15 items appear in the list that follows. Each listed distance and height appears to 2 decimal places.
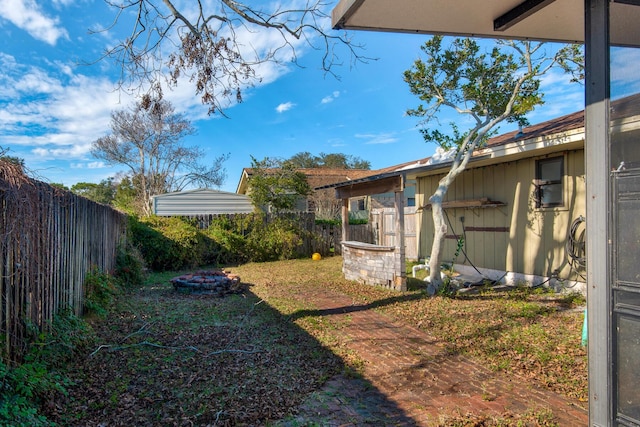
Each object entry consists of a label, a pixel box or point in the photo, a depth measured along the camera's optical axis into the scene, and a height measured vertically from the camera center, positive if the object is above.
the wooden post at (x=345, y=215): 9.64 +0.11
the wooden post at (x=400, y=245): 7.27 -0.52
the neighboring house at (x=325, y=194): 21.89 +1.48
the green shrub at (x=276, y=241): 13.08 -0.76
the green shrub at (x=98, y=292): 5.20 -1.11
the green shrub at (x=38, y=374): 2.32 -1.17
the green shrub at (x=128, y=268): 8.30 -1.12
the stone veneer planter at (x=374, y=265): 7.49 -1.01
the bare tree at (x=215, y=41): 4.27 +2.11
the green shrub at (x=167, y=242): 11.05 -0.68
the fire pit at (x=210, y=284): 7.69 -1.35
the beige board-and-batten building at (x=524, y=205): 6.73 +0.29
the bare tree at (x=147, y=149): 22.16 +4.38
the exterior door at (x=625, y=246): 1.70 -0.13
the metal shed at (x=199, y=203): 18.05 +0.82
